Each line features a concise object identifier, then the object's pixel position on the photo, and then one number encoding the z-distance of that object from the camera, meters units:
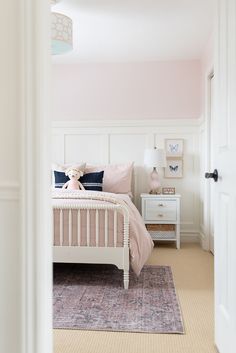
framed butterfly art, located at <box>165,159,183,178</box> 4.82
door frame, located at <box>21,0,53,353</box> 1.26
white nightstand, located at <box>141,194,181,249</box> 4.46
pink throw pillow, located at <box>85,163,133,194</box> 4.50
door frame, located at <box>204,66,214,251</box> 4.17
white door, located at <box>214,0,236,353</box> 1.58
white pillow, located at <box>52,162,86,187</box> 4.49
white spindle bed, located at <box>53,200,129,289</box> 2.84
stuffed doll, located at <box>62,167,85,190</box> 4.16
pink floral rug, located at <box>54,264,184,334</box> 2.21
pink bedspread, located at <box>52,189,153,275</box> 2.86
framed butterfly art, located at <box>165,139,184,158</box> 4.82
